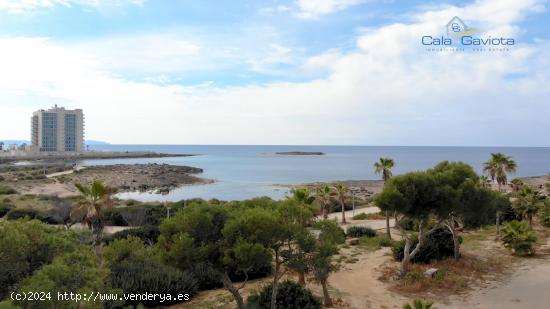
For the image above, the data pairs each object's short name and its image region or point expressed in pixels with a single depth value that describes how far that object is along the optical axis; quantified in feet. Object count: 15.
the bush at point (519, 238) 57.98
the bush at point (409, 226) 81.46
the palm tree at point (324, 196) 98.27
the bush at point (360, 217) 109.61
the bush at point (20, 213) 93.76
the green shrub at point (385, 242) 68.44
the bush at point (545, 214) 76.89
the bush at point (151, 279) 40.09
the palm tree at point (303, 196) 57.93
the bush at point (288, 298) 36.78
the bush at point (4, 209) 101.08
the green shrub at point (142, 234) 69.26
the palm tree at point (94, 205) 47.42
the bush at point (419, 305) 27.86
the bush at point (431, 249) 56.18
